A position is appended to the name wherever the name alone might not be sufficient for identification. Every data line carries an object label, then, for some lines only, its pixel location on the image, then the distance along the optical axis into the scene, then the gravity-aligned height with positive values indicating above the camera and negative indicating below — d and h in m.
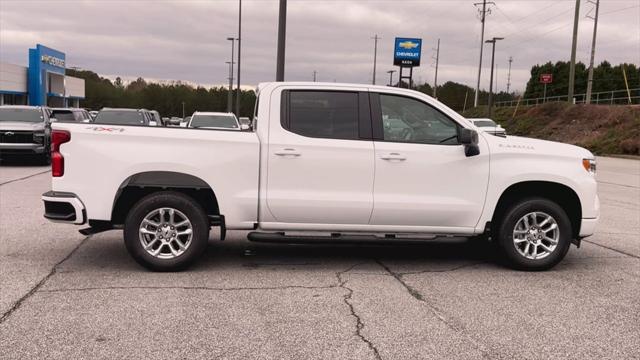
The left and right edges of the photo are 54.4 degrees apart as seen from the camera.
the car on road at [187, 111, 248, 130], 18.81 -0.23
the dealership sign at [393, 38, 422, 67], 50.09 +5.79
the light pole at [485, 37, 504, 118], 62.78 +7.60
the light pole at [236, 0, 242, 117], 41.56 +6.28
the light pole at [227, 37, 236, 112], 63.53 +4.42
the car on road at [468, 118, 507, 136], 35.40 +0.18
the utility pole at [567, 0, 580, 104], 42.05 +6.50
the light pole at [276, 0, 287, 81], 17.31 +2.25
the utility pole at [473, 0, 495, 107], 66.80 +9.44
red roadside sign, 80.53 +6.69
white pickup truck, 6.23 -0.62
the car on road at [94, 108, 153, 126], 18.73 -0.24
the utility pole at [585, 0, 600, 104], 45.83 +6.12
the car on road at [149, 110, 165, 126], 24.44 -0.29
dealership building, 55.06 +2.35
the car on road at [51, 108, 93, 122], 22.15 -0.31
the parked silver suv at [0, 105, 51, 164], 18.12 -0.89
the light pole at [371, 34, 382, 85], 88.71 +8.30
